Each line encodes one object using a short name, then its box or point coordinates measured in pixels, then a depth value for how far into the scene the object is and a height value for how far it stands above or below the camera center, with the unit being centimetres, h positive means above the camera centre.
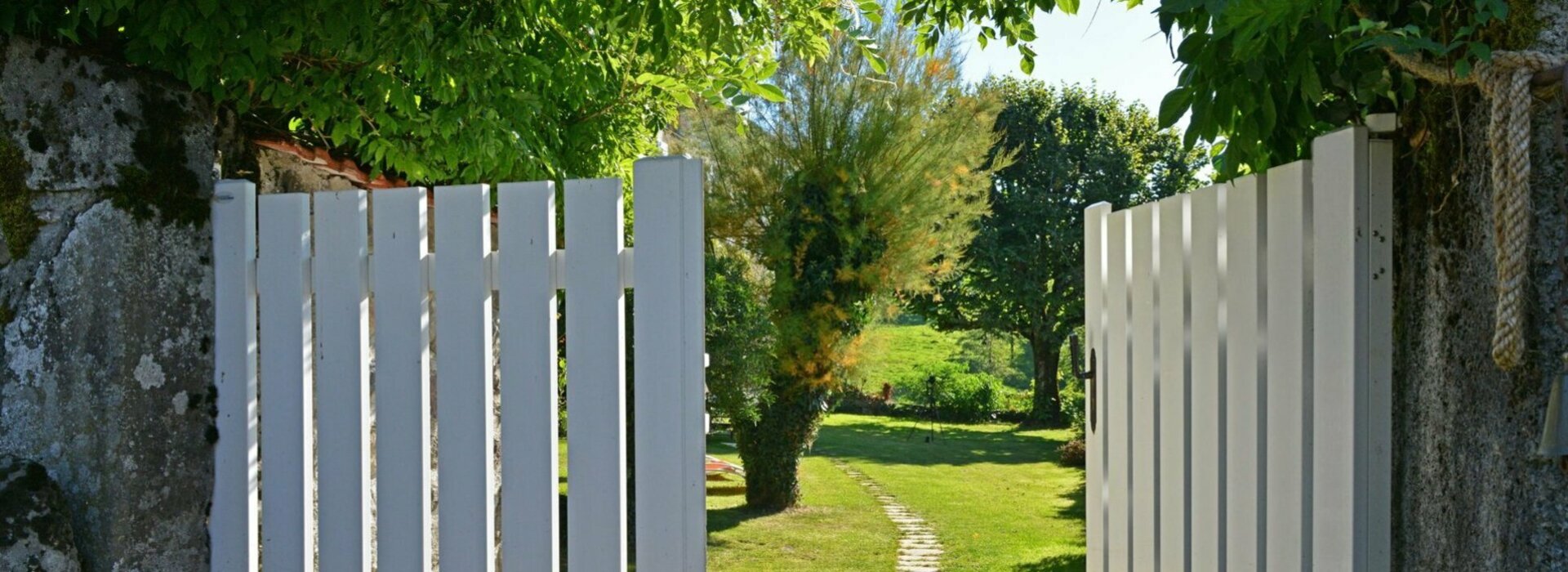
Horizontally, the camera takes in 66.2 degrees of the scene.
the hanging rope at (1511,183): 149 +15
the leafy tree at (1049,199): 2202 +208
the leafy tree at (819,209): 1262 +105
